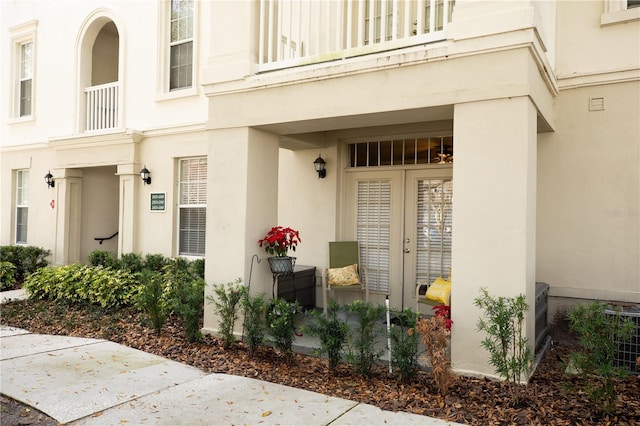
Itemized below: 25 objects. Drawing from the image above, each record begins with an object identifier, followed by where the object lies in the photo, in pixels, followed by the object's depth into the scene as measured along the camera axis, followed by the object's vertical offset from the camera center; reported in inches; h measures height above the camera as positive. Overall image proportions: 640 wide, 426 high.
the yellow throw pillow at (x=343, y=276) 277.3 -33.7
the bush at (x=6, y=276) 400.5 -51.9
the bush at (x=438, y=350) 166.2 -46.3
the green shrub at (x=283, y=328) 202.2 -46.7
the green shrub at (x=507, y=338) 159.5 -41.4
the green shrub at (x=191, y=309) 227.6 -44.5
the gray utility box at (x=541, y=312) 209.5 -42.0
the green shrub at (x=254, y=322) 212.5 -47.0
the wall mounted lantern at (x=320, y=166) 300.5 +32.9
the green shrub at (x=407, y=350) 177.0 -48.9
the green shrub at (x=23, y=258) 429.4 -39.2
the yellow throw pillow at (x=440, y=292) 218.5 -33.8
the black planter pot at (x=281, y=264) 236.7 -23.1
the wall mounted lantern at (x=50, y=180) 447.5 +32.8
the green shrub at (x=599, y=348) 147.6 -40.5
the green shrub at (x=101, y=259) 375.2 -34.2
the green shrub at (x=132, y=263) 362.9 -36.1
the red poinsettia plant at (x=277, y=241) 238.1 -11.8
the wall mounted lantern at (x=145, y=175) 386.6 +33.3
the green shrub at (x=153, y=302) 247.6 -45.0
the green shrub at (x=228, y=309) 222.8 -43.6
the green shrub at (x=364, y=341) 183.9 -47.4
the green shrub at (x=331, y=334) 189.0 -46.2
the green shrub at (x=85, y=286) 308.8 -47.7
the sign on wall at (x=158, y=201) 381.1 +11.8
